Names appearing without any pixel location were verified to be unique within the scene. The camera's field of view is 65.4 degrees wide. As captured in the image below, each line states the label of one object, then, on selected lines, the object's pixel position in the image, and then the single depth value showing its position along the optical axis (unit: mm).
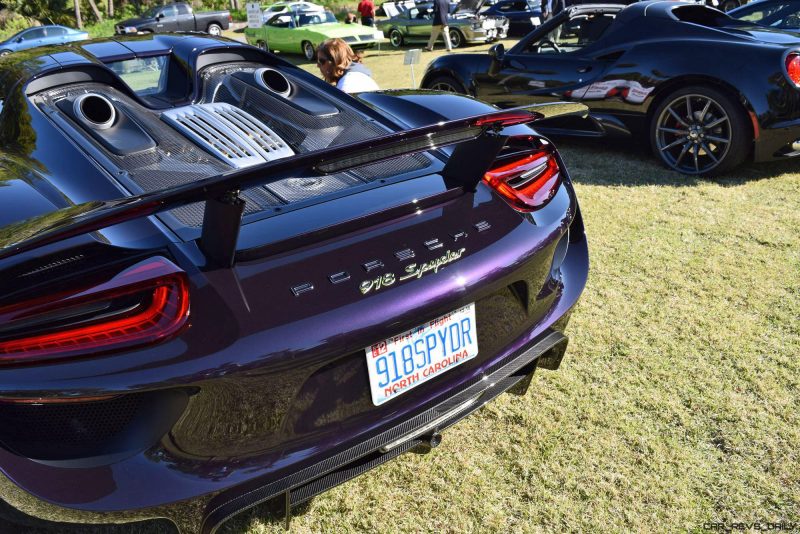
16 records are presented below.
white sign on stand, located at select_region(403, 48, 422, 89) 7007
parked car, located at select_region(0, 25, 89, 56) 20180
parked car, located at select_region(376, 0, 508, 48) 15758
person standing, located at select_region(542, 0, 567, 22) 11642
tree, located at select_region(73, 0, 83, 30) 33344
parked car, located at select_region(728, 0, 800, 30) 7098
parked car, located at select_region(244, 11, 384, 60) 16938
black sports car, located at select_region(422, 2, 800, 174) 4426
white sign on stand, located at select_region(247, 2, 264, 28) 12383
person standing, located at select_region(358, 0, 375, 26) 20750
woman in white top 4781
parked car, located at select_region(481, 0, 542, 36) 16672
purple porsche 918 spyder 1350
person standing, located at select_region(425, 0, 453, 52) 14570
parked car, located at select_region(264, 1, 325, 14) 22959
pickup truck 25844
